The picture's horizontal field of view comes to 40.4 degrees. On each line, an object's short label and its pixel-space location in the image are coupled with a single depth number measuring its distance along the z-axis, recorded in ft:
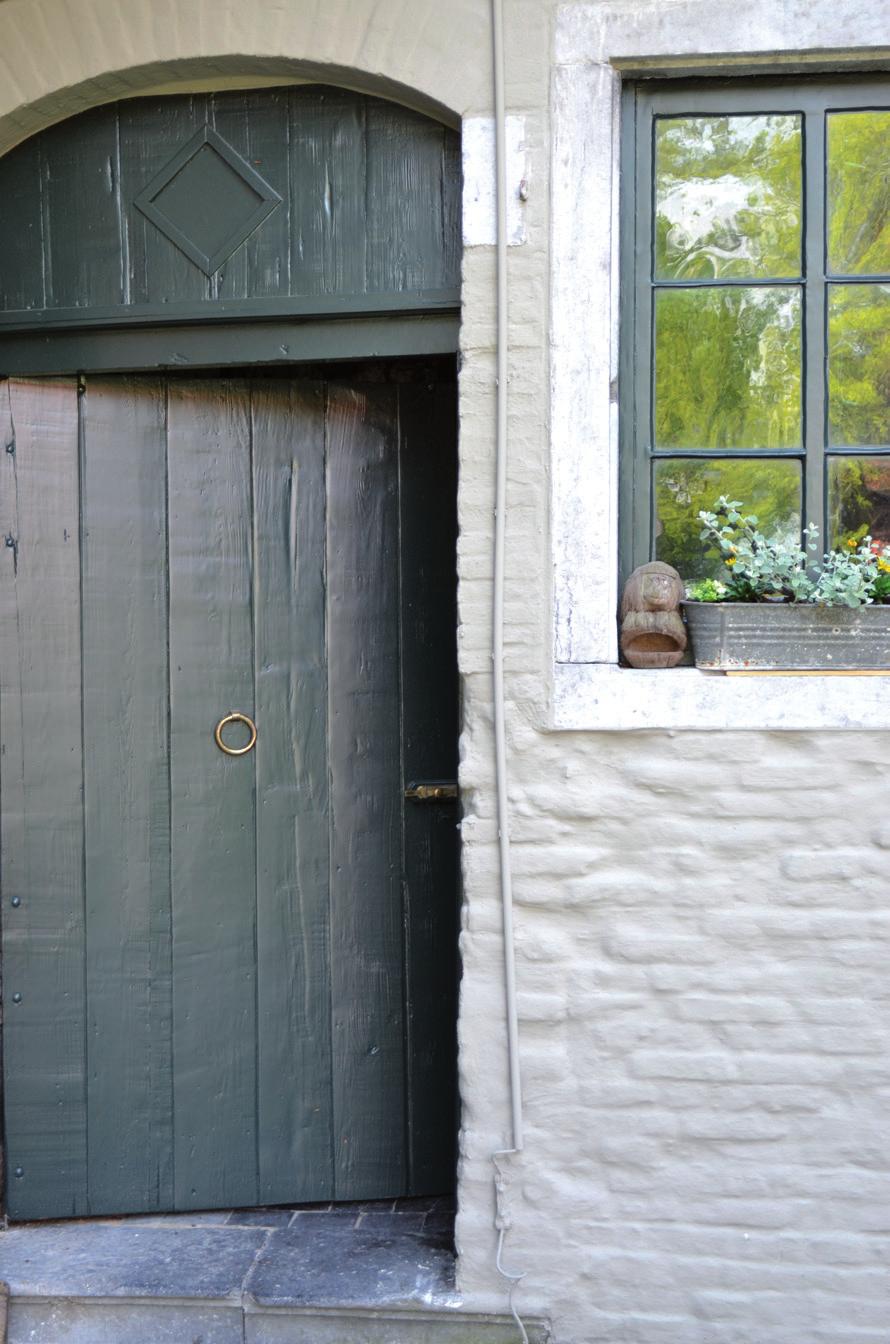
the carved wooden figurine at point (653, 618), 8.72
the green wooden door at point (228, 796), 10.23
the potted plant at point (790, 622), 8.77
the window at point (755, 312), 9.15
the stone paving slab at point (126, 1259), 9.18
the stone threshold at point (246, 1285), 8.86
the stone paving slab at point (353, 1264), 8.95
